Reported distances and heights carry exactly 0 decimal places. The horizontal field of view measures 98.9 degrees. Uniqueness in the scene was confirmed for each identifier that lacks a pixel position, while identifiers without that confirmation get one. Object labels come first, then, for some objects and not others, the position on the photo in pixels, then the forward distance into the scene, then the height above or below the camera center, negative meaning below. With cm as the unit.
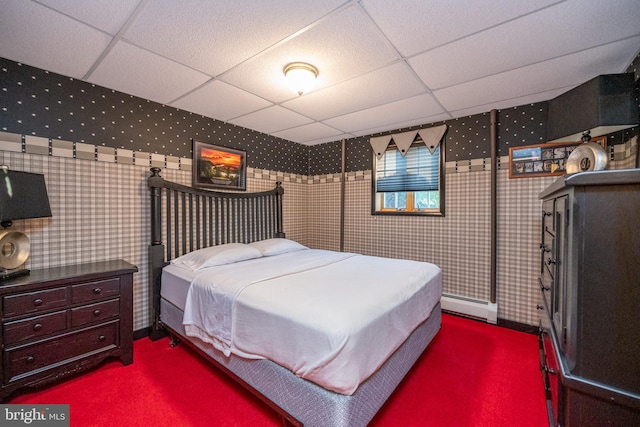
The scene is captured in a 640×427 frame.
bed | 144 -65
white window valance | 362 +103
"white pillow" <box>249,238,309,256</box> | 331 -43
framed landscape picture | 336 +59
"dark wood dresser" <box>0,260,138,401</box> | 188 -83
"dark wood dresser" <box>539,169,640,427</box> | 112 -39
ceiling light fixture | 221 +114
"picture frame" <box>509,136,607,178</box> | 288 +58
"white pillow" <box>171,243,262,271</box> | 266 -45
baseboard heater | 323 -117
